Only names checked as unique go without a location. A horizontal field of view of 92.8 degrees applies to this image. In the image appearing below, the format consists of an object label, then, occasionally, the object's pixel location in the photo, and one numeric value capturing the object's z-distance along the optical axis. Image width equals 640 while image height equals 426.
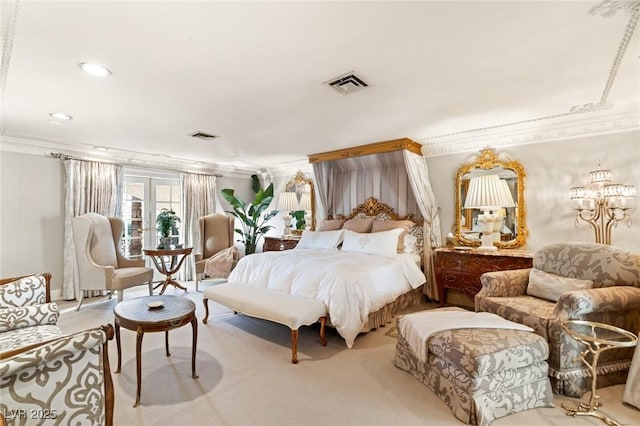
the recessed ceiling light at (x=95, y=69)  2.23
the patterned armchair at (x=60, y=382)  1.09
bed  2.95
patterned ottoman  1.87
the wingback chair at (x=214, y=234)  5.68
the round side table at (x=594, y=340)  1.80
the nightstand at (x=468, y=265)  3.50
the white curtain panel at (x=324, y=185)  5.48
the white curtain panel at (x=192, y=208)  6.03
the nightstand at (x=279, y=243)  5.58
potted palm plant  6.10
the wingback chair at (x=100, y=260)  4.16
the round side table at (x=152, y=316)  2.13
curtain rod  4.55
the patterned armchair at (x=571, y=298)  2.17
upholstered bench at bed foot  2.70
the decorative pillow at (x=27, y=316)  2.09
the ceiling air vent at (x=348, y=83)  2.42
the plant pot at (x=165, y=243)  5.04
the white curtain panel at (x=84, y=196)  4.57
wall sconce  3.16
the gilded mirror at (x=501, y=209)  3.88
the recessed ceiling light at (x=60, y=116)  3.31
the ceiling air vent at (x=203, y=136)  4.11
